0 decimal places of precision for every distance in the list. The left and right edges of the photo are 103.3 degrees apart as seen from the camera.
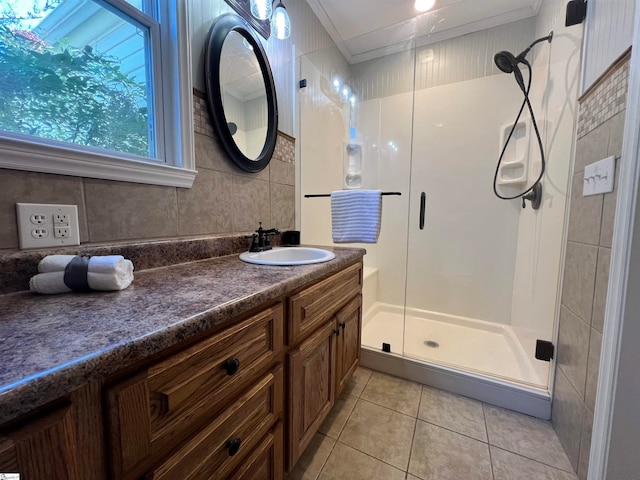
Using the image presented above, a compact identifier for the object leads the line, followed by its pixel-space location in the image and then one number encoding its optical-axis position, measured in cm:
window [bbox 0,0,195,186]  69
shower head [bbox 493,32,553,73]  169
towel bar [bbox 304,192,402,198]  181
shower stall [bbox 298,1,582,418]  150
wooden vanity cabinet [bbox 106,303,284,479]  42
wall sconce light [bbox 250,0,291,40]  126
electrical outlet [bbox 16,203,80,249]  67
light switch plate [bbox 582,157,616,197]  90
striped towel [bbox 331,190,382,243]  154
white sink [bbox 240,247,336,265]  113
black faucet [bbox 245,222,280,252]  129
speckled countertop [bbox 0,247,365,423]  32
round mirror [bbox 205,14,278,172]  115
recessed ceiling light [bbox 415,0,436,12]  178
